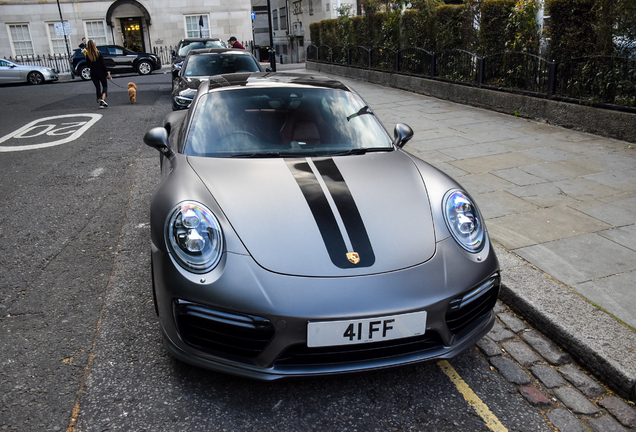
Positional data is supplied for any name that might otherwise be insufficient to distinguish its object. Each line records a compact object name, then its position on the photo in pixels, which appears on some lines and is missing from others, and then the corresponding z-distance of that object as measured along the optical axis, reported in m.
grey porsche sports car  2.17
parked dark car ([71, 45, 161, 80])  24.56
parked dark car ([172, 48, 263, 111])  9.81
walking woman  12.23
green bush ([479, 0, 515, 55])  9.87
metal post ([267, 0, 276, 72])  18.70
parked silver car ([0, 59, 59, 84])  20.87
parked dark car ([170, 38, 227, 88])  15.50
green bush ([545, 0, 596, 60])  7.92
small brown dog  13.02
